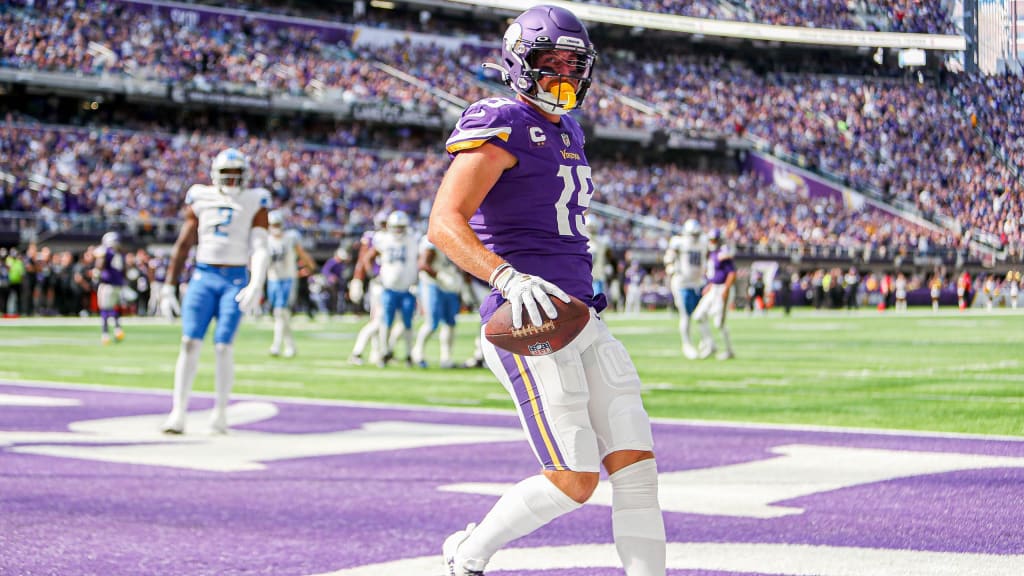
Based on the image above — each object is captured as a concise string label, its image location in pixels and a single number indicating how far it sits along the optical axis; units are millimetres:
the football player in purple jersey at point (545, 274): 3404
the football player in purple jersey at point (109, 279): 19953
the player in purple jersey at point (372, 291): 15547
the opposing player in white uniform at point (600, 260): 16078
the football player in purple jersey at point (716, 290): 16781
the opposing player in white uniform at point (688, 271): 16844
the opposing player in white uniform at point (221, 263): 8203
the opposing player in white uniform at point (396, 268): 14766
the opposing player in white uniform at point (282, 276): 17031
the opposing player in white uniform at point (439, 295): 14492
